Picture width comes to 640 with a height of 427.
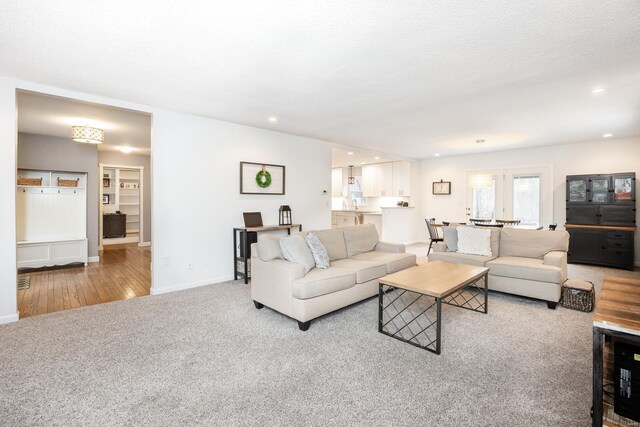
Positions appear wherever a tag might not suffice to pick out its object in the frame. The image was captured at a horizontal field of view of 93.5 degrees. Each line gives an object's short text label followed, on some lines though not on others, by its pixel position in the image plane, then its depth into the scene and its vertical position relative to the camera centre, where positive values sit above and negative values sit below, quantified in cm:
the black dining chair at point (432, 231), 616 -43
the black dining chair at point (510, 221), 614 -23
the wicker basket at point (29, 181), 537 +52
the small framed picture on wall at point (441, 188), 822 +63
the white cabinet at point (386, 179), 848 +91
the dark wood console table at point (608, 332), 131 -53
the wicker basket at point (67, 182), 585 +54
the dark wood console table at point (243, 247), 454 -57
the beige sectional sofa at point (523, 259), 349 -66
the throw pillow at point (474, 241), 429 -44
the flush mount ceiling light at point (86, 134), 472 +121
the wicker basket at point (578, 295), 333 -95
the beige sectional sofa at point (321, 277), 292 -71
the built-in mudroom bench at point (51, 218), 542 -16
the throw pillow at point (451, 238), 457 -42
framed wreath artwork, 493 +54
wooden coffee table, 261 -108
